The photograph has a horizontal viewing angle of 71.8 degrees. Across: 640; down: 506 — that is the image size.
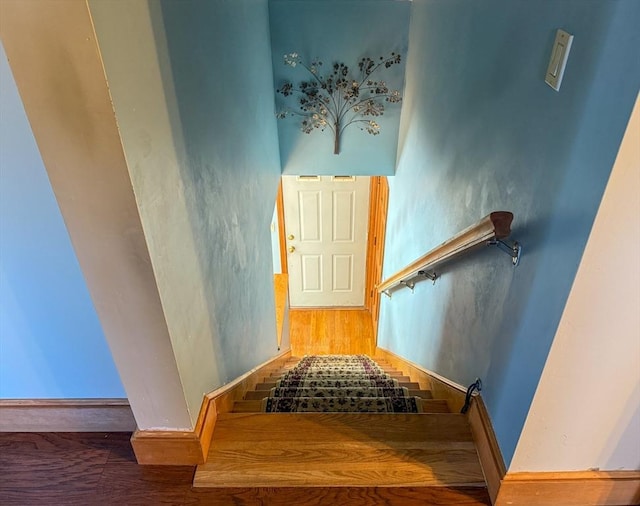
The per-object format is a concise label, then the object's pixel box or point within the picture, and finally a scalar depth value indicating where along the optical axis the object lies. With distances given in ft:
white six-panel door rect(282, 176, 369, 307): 15.53
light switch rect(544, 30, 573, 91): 3.02
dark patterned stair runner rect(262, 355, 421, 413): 6.35
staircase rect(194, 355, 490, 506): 4.60
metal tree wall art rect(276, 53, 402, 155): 10.34
